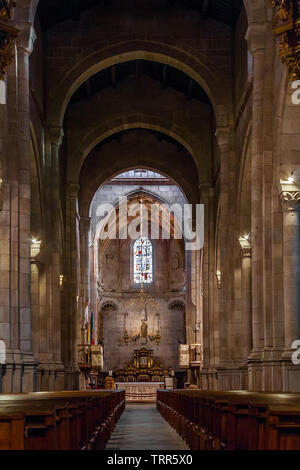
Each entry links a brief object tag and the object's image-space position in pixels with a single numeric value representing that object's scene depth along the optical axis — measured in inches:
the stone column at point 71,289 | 1121.4
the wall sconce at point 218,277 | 1064.5
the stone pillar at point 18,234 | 629.9
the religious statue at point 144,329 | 1931.6
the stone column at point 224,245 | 927.0
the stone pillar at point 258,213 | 655.1
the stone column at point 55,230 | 952.9
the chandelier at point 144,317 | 1936.5
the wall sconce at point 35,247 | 893.8
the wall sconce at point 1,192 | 606.5
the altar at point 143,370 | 1854.1
